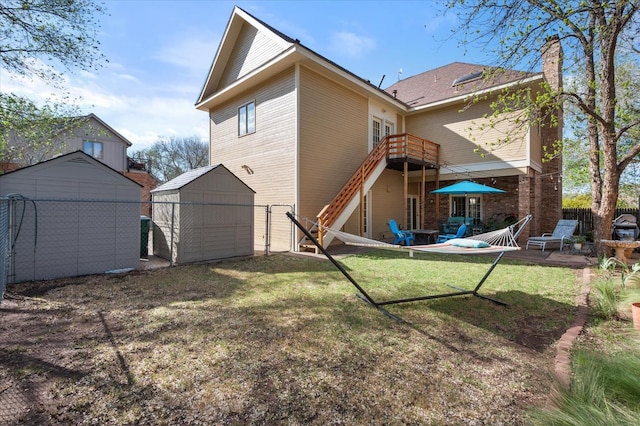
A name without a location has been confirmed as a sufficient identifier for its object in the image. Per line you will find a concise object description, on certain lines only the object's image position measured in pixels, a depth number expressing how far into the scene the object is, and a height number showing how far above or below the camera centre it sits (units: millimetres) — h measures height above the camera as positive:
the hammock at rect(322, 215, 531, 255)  4227 -449
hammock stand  4082 -501
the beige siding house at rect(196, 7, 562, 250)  10211 +2921
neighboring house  20250 +4571
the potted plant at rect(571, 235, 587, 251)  9219 -796
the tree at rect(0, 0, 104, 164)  7996 +4808
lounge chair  10008 -658
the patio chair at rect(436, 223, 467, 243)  10996 -788
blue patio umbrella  10469 +967
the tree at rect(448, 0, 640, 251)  5707 +3694
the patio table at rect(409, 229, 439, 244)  11377 -868
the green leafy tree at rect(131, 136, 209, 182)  32094 +6322
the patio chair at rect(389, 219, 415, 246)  10445 -723
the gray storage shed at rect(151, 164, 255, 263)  7551 -95
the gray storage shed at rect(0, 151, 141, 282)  5418 -119
